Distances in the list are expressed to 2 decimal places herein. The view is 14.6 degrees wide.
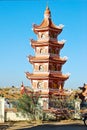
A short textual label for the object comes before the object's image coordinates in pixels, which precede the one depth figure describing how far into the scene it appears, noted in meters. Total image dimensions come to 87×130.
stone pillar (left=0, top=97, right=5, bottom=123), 30.22
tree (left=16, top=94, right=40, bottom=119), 30.94
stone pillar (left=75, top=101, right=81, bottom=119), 32.66
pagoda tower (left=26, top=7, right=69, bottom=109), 39.72
